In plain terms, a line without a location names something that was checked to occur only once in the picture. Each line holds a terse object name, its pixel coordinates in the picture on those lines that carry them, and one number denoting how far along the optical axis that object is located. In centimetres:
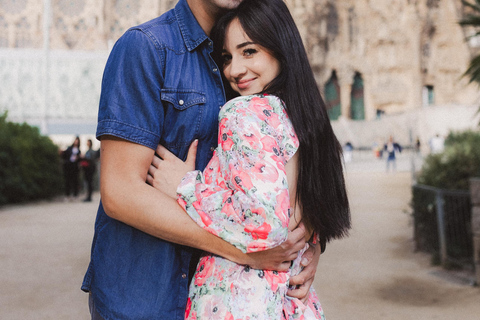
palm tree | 568
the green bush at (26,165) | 1077
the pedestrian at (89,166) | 1125
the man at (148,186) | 122
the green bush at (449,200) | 550
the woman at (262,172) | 117
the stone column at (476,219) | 462
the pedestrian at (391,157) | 1856
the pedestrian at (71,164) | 1134
